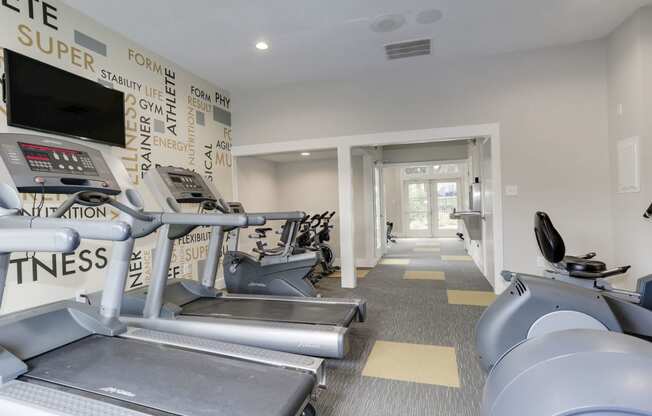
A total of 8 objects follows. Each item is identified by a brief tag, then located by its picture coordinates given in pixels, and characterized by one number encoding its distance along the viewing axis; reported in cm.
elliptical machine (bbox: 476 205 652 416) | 73
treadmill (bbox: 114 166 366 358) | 216
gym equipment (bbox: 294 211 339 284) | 509
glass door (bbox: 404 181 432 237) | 1113
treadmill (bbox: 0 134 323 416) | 125
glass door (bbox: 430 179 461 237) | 1088
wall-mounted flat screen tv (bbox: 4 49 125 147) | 247
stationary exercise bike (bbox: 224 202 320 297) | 344
